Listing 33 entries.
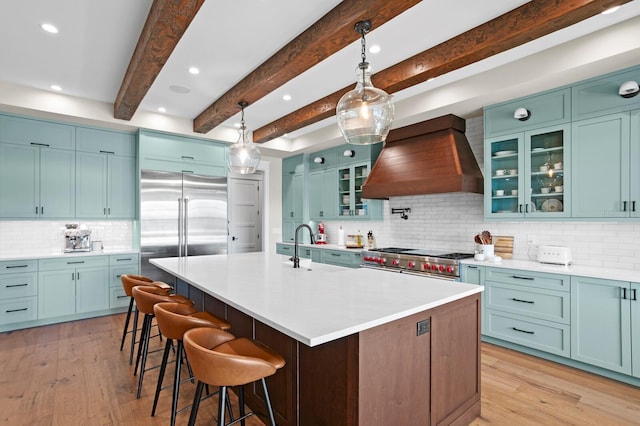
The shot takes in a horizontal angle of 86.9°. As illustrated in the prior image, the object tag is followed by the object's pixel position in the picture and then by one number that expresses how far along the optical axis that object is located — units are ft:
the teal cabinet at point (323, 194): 19.80
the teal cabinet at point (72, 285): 13.93
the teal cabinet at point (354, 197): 17.75
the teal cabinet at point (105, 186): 15.49
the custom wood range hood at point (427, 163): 12.80
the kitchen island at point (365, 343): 5.01
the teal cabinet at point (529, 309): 10.03
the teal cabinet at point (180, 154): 16.34
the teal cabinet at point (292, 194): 21.83
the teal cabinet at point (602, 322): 8.90
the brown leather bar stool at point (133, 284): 10.24
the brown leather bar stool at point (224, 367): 4.65
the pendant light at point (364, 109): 7.22
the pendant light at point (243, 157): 11.89
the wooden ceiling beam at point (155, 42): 7.31
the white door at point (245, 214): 22.44
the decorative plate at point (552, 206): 10.98
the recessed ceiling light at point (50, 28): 8.84
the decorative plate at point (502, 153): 12.20
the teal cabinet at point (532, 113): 10.69
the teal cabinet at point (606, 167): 9.39
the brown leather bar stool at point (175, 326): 6.37
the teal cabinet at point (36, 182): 13.87
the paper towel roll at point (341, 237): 19.75
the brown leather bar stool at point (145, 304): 8.20
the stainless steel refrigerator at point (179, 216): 16.17
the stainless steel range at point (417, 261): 12.61
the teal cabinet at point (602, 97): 9.37
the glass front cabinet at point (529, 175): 10.91
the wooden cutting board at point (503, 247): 12.86
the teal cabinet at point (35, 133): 13.83
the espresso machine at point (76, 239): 15.23
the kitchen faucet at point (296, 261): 10.21
